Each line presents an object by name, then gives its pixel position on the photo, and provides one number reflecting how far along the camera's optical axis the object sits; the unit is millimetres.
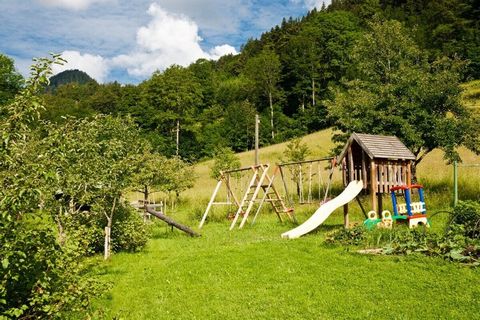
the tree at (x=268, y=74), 69438
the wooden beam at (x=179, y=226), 17078
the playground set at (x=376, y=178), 13508
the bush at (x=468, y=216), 10473
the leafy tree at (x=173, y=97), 62406
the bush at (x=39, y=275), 5020
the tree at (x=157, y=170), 26391
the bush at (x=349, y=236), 11334
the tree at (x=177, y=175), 28594
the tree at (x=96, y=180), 11227
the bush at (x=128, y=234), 14641
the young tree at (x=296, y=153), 28419
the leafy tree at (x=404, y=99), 18906
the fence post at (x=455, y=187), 16430
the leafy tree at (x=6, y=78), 41262
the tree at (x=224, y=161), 33594
